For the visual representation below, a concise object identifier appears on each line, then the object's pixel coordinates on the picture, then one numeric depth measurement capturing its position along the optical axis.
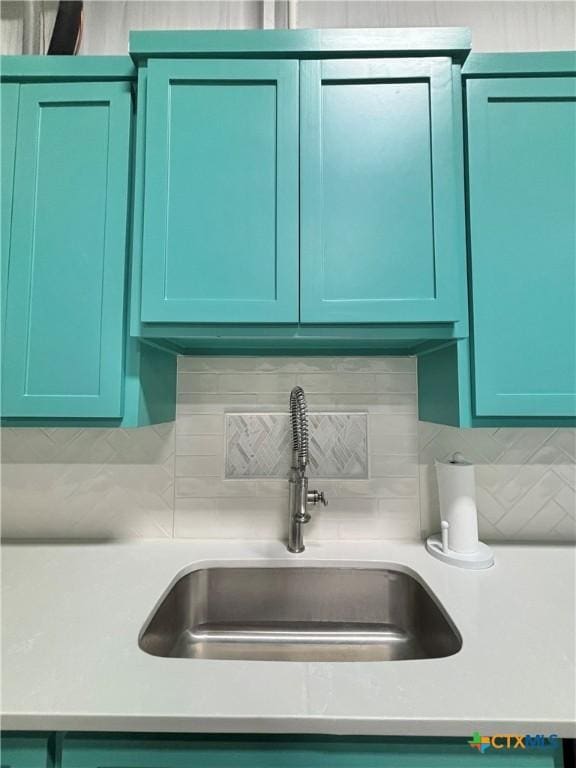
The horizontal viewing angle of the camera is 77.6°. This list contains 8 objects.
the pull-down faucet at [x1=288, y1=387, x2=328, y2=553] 1.01
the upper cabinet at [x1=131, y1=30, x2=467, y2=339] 0.87
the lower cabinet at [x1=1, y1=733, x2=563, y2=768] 0.55
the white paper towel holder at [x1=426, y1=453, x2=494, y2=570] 0.98
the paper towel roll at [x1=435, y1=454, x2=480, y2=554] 1.01
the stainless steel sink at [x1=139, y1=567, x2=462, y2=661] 0.96
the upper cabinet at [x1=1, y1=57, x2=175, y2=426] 0.91
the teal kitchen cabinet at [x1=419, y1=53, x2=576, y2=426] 0.90
